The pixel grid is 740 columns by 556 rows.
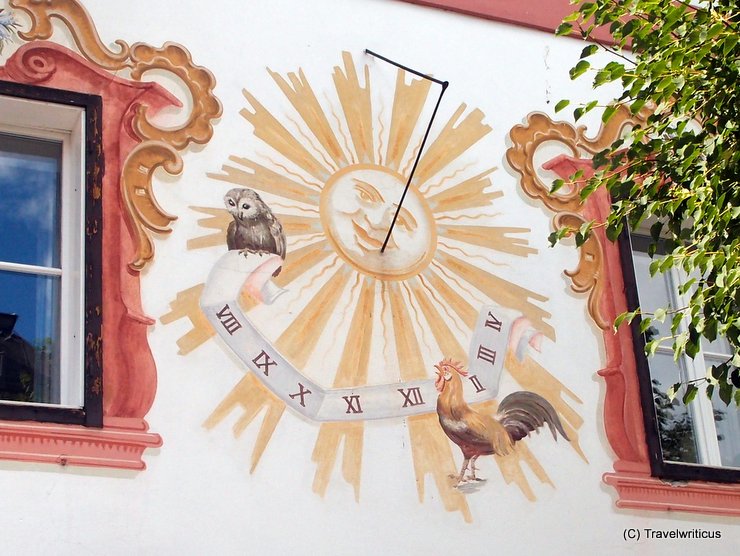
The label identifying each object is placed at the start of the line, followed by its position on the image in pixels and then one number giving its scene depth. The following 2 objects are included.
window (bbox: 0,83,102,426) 5.18
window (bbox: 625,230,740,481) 6.10
